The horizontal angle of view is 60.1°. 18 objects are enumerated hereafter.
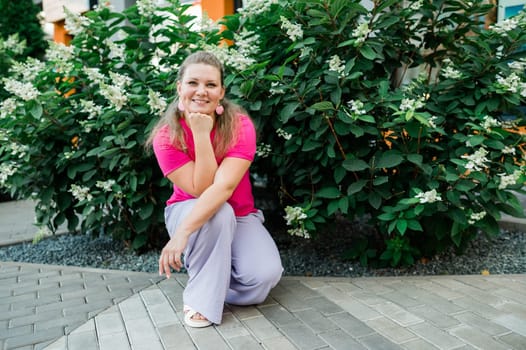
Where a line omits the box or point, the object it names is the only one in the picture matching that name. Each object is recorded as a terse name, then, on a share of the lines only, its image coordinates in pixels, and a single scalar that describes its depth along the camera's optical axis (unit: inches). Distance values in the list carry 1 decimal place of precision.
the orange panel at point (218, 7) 279.0
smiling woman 96.6
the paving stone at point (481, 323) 91.4
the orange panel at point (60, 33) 464.8
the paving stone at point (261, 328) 91.7
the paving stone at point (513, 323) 91.7
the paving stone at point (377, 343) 86.2
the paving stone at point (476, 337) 85.7
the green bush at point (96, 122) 135.9
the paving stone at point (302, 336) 87.4
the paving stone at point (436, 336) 86.7
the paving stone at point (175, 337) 88.1
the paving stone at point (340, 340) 86.8
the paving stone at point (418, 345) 85.4
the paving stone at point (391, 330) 89.6
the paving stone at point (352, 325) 92.4
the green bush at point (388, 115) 113.9
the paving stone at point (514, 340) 85.3
